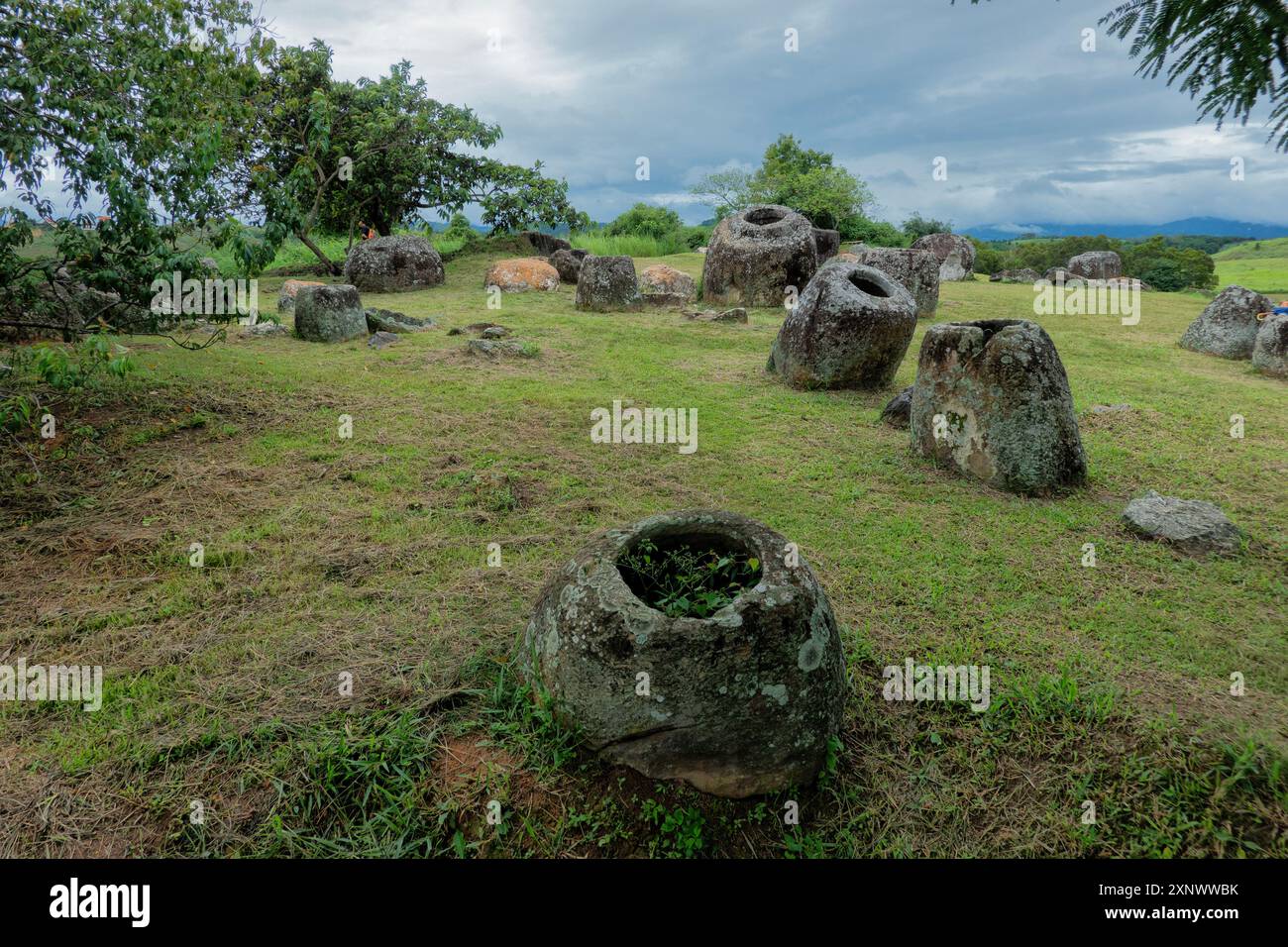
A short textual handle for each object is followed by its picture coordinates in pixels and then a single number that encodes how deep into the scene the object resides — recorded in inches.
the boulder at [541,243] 873.5
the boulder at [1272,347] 418.3
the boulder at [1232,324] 464.8
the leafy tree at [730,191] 1375.5
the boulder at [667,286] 607.2
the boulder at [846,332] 346.9
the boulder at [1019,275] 911.7
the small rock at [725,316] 539.2
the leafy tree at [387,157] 759.7
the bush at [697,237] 1174.2
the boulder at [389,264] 659.4
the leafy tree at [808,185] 1190.9
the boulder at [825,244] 843.6
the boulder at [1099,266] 863.7
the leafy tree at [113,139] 230.2
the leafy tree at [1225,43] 104.0
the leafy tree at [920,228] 1257.4
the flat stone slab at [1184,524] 195.9
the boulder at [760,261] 599.2
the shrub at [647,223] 1127.6
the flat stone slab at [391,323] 471.5
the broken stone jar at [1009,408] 229.5
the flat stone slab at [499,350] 419.8
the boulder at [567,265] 745.0
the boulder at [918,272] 588.1
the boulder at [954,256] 935.0
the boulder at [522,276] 685.3
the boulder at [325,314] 443.5
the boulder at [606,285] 580.7
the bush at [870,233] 1177.4
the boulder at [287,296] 540.1
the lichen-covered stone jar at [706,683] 111.3
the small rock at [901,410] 303.6
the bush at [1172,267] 899.4
